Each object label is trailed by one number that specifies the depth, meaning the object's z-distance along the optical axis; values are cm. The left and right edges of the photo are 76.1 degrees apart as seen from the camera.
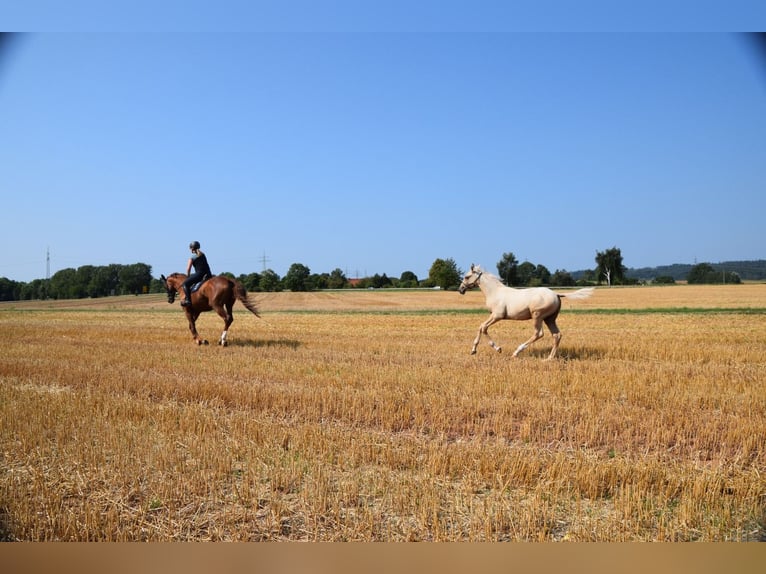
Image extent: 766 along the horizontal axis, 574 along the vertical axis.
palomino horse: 952
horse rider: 816
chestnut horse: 1148
